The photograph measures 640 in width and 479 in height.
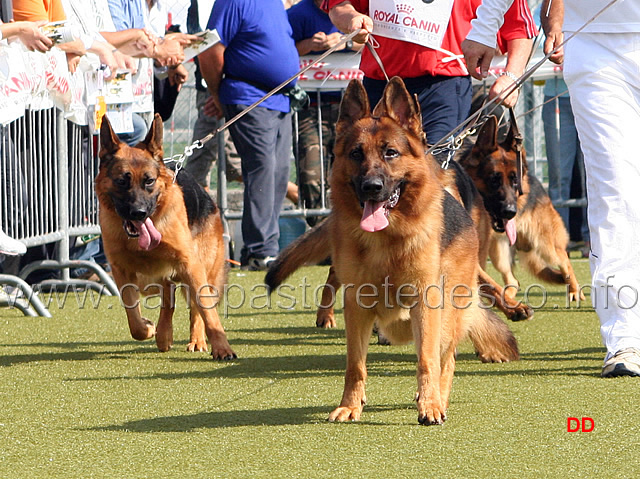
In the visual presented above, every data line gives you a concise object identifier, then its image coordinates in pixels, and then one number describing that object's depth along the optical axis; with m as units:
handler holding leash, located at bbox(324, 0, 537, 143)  10.78
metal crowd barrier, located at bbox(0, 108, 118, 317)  13.57
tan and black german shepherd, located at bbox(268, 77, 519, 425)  7.06
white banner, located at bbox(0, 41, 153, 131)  12.39
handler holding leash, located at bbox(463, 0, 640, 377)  8.73
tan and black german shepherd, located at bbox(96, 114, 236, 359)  10.09
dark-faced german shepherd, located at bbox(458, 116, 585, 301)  12.19
